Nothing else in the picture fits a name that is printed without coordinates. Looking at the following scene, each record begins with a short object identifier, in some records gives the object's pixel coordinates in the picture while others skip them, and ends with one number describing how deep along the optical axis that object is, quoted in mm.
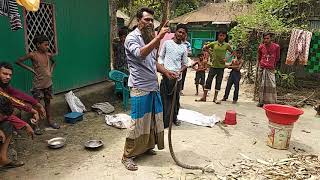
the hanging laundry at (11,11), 3576
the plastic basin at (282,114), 4449
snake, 3875
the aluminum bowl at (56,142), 4480
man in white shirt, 5309
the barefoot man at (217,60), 7383
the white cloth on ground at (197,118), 5902
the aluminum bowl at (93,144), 4461
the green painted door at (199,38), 19766
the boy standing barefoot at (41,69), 5023
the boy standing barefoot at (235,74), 7539
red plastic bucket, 5868
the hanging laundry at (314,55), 8430
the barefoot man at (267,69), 7047
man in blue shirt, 3629
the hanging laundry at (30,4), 3600
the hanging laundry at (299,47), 8070
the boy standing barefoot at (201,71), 8844
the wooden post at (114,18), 11984
